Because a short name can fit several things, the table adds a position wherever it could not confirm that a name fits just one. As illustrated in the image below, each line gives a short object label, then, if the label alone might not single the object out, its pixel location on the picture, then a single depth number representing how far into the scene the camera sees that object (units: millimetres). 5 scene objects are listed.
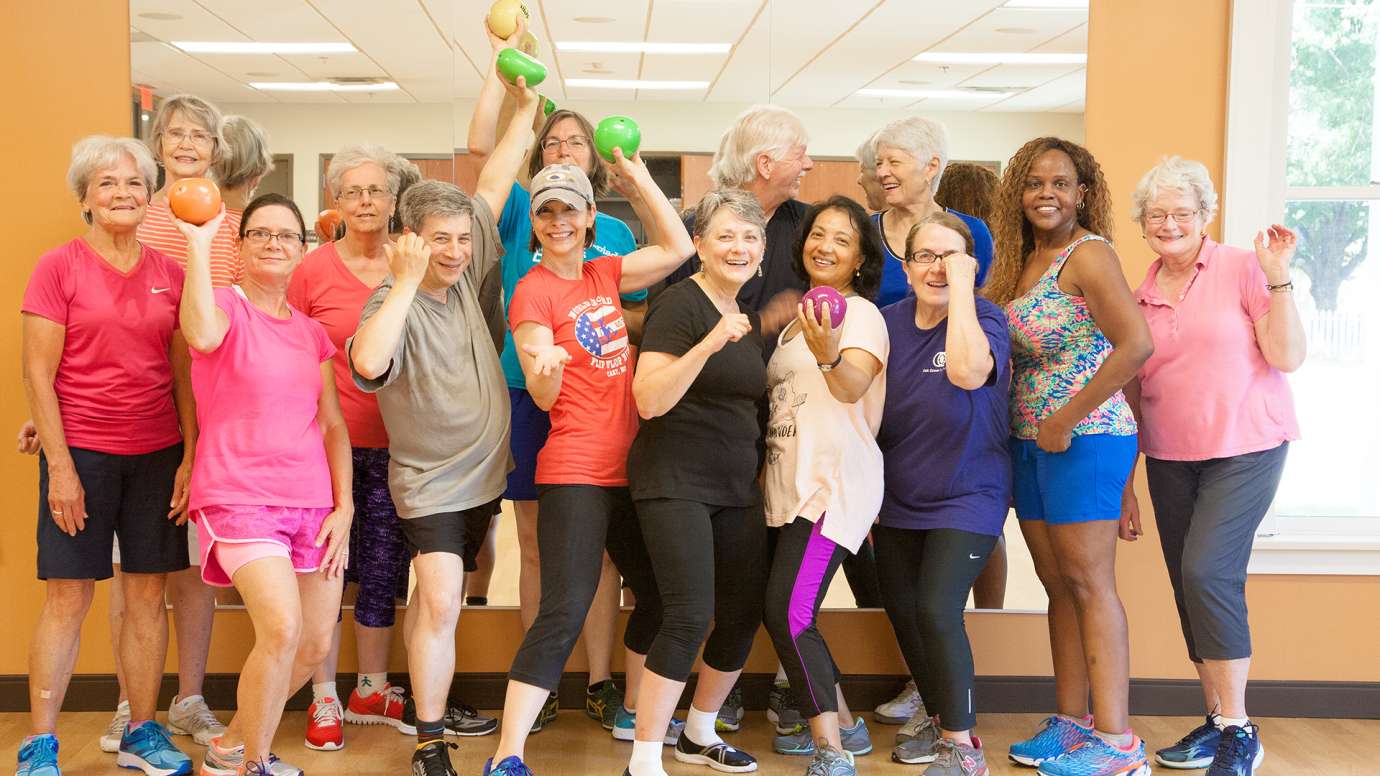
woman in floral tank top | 2926
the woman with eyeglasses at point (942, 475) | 2861
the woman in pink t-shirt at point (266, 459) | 2609
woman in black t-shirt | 2740
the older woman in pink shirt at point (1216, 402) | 2961
